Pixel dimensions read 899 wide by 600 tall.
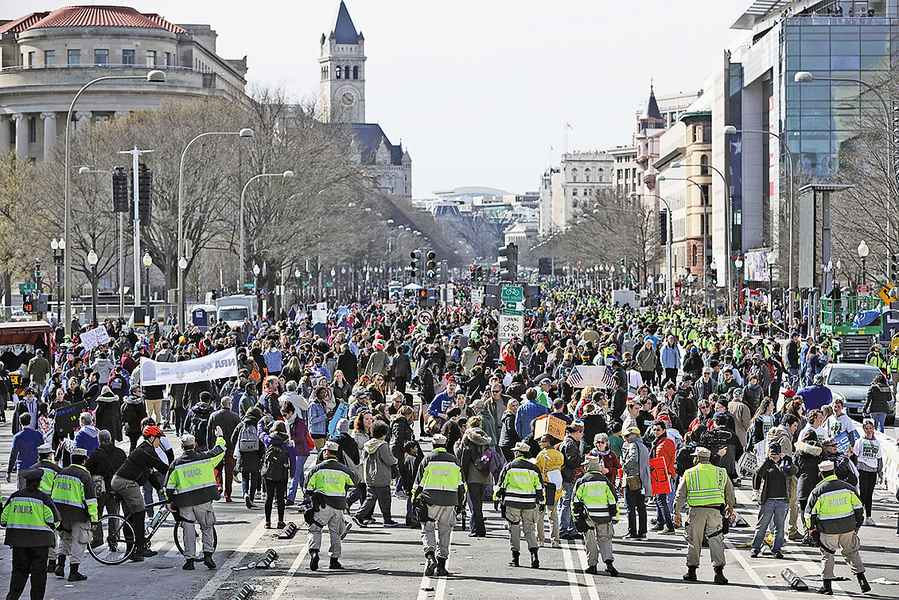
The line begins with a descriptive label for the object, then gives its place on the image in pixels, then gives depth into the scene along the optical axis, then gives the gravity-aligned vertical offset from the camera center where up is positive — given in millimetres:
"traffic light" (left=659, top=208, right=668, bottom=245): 96400 +3092
